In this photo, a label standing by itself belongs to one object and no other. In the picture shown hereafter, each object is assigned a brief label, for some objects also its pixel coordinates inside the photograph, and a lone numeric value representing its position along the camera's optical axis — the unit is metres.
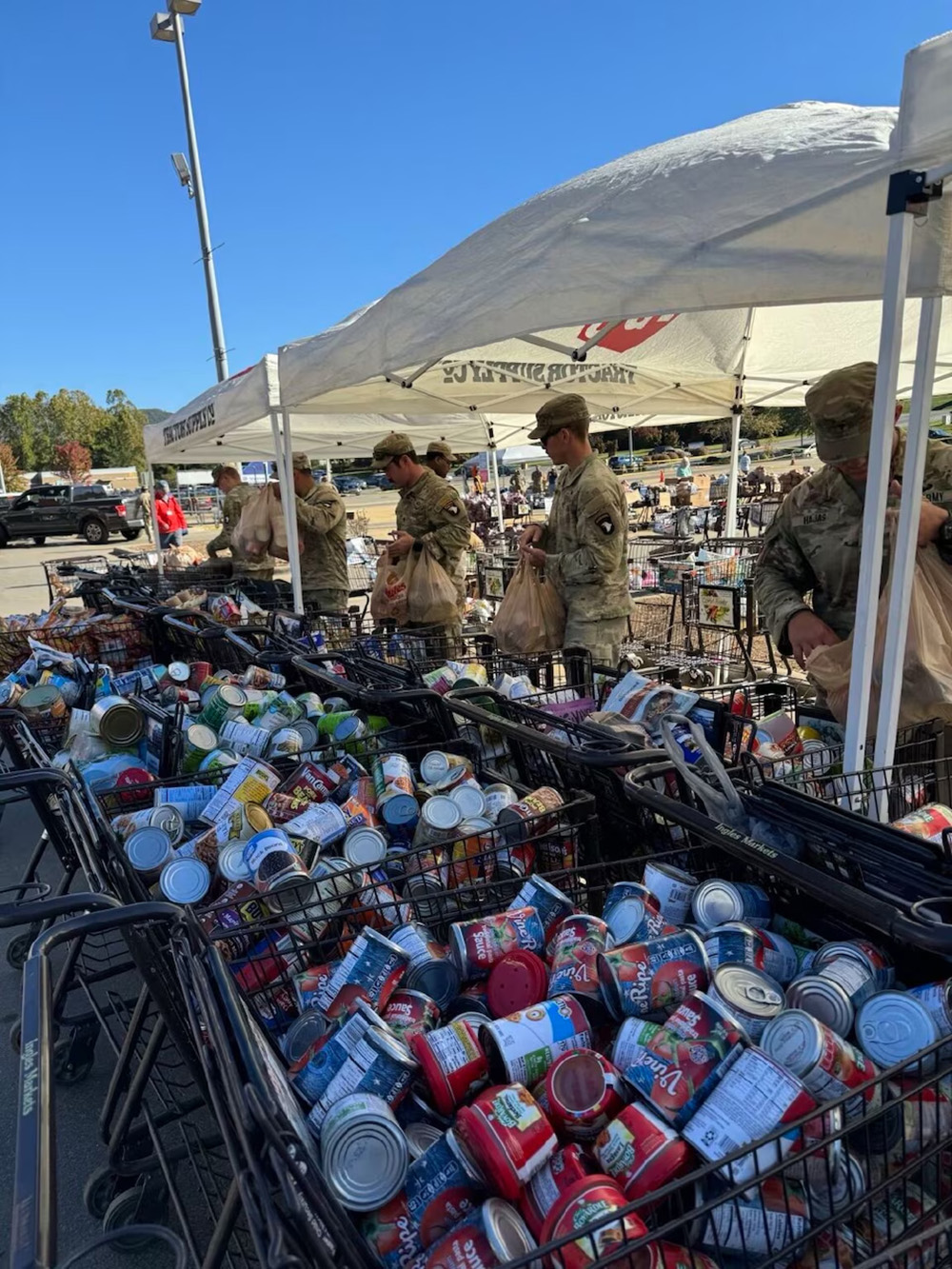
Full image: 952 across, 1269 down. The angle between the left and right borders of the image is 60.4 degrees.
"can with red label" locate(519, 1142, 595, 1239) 1.17
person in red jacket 15.50
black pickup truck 28.41
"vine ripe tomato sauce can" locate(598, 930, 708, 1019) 1.43
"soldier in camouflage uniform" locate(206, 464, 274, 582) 7.32
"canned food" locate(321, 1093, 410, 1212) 1.20
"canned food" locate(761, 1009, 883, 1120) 1.21
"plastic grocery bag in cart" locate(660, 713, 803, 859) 1.71
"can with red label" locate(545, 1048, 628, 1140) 1.25
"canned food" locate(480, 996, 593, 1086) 1.34
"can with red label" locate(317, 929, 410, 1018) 1.58
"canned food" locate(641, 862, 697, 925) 1.71
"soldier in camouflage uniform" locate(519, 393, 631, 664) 3.99
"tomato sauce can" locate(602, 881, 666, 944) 1.62
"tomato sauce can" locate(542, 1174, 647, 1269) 1.01
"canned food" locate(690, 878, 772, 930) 1.64
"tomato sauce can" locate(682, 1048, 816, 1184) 1.11
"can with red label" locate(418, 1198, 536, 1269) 1.09
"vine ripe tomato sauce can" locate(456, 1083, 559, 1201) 1.16
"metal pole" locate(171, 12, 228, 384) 12.27
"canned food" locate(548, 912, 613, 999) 1.54
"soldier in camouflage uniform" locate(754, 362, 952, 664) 2.72
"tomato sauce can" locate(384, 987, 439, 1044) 1.53
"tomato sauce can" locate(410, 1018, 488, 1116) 1.35
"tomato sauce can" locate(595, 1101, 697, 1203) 1.14
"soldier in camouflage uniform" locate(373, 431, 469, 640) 5.26
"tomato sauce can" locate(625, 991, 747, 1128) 1.21
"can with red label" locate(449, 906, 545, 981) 1.66
